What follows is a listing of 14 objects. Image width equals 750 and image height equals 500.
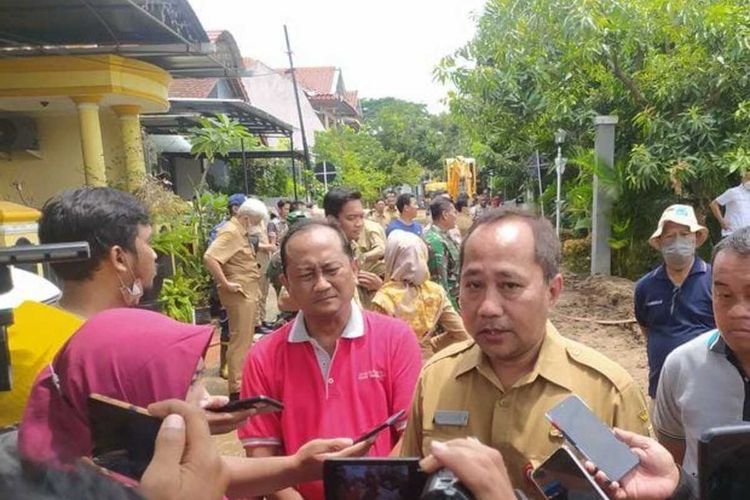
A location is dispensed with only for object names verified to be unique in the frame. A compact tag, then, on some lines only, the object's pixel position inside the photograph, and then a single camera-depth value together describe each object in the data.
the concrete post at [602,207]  10.08
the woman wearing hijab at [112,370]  1.25
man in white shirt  7.24
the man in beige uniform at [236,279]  5.79
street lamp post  11.60
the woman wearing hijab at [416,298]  3.91
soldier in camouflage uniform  5.40
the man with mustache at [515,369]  1.54
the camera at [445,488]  1.04
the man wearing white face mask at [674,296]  3.61
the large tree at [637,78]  8.73
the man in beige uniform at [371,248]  5.64
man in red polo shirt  2.06
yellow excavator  25.61
